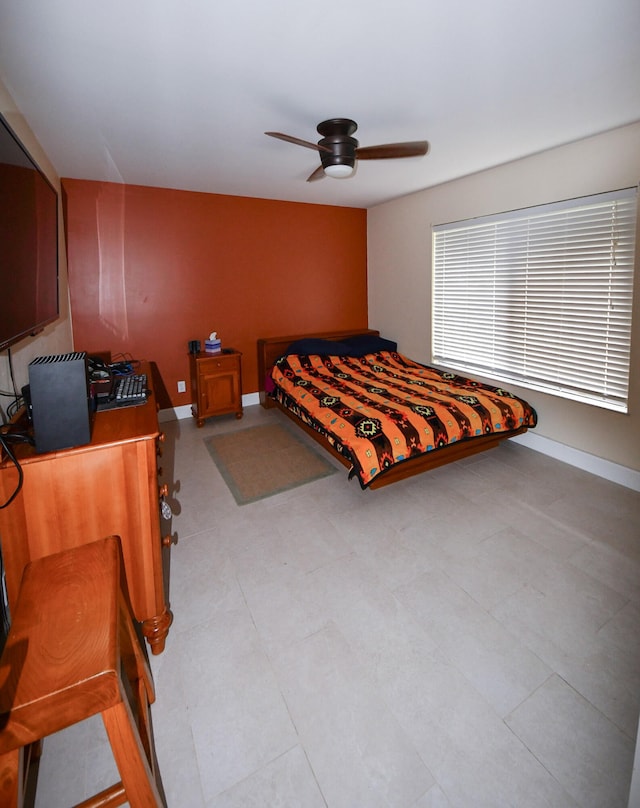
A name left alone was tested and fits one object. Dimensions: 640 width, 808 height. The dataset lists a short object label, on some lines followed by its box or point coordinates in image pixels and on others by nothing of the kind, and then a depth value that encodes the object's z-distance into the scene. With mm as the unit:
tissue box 4168
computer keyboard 1854
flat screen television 1348
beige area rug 2898
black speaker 1324
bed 2586
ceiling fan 2459
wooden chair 860
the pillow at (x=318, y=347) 4344
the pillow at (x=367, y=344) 4617
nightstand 3971
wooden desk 1330
